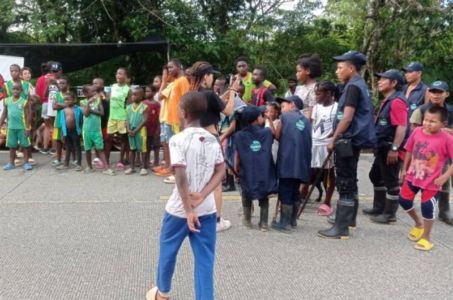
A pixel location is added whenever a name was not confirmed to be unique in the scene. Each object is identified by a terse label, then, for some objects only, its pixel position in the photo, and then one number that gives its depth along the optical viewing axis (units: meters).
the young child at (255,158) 4.85
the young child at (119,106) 7.94
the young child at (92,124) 7.72
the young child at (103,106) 8.17
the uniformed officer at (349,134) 4.59
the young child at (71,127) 7.83
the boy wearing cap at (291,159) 4.92
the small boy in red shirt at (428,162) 4.48
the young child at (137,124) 7.78
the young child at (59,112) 8.00
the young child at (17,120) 7.79
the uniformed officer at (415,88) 6.21
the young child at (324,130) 5.53
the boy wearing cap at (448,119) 5.18
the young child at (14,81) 8.40
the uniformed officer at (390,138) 5.05
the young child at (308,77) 5.52
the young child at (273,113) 5.34
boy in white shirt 2.92
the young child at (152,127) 8.05
